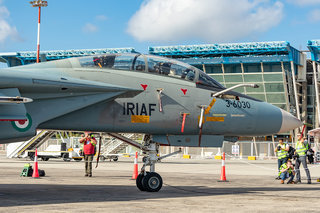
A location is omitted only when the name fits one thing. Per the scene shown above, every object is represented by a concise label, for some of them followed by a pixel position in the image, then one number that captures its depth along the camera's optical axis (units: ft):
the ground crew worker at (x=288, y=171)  57.36
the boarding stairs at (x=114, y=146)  135.23
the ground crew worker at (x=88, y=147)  64.64
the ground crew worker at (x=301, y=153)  59.26
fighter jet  33.42
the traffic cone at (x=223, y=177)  59.72
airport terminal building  207.92
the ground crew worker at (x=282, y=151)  62.61
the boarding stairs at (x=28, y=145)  130.62
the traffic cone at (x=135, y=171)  60.32
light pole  137.19
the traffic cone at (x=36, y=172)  59.93
